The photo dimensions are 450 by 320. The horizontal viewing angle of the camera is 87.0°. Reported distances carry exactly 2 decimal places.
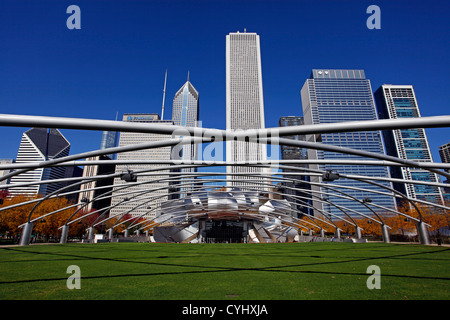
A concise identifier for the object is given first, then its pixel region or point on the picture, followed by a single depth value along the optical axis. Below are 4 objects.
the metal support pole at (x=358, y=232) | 34.58
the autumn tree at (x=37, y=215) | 37.12
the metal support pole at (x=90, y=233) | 35.09
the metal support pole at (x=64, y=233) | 30.12
